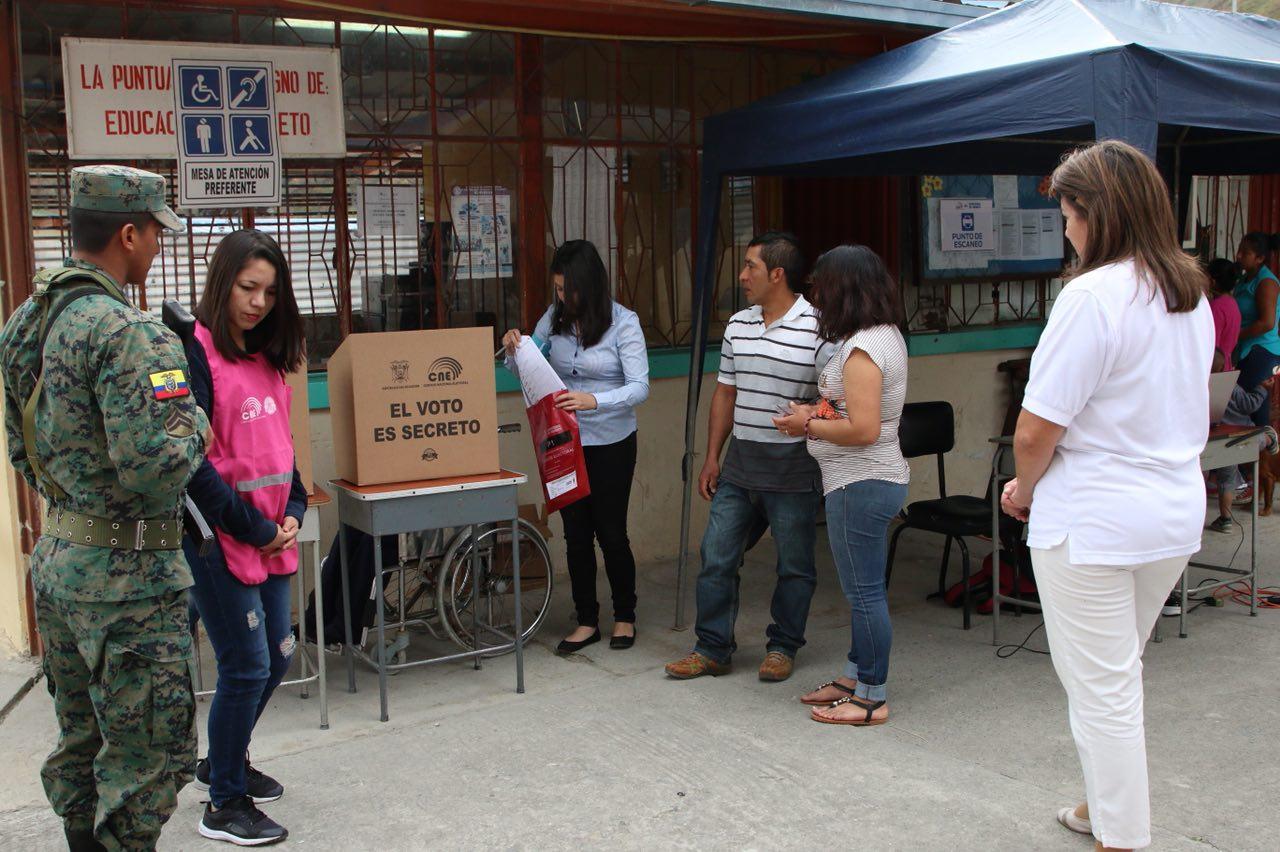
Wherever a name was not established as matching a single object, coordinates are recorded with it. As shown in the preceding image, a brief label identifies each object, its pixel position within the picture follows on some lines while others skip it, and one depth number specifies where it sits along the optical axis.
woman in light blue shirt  5.10
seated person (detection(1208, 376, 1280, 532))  5.79
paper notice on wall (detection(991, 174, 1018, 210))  7.73
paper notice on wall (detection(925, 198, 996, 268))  7.39
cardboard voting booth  4.41
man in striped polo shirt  4.57
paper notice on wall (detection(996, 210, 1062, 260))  7.79
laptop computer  5.25
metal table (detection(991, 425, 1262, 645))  5.27
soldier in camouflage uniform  2.67
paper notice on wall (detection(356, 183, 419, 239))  5.66
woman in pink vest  3.38
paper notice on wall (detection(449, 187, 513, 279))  5.91
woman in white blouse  2.91
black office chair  5.59
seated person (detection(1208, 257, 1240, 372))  6.93
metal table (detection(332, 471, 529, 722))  4.40
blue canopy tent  4.04
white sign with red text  4.96
